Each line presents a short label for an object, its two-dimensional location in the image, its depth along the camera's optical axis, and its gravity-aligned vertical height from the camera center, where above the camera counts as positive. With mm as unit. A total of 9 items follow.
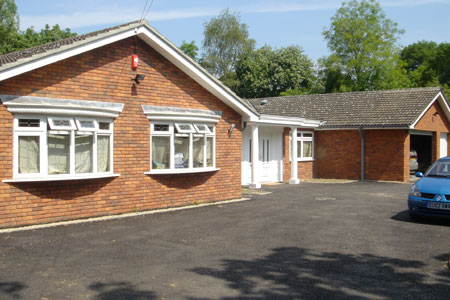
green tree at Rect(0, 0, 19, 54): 36625 +12011
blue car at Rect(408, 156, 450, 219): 10047 -887
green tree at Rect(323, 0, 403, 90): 47031 +11593
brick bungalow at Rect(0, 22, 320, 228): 9539 +623
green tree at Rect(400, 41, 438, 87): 50031 +12033
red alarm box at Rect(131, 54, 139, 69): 11391 +2344
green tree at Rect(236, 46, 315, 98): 48719 +8627
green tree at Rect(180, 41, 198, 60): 54253 +12722
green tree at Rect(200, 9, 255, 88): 53156 +12972
